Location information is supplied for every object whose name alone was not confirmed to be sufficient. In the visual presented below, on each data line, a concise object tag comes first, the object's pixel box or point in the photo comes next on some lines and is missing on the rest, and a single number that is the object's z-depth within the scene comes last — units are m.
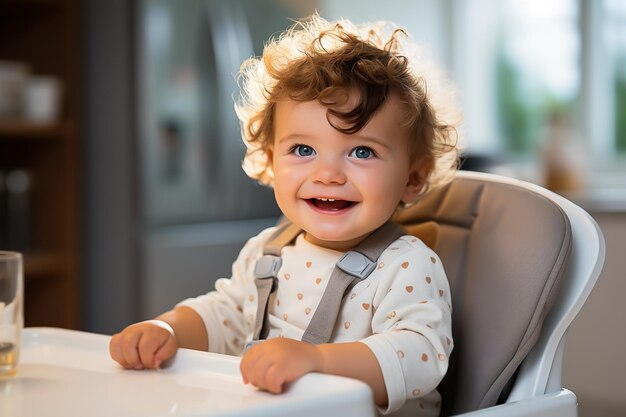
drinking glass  0.90
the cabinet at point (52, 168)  2.72
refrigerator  2.60
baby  0.96
